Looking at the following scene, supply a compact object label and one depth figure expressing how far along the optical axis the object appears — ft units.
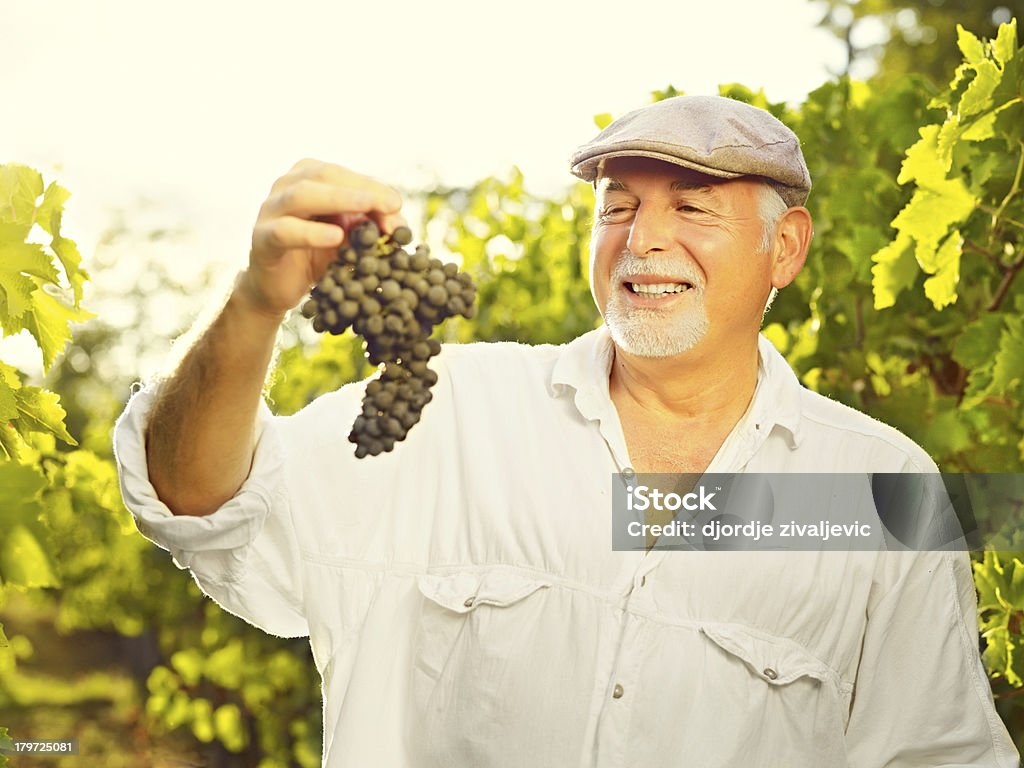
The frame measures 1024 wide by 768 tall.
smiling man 8.06
